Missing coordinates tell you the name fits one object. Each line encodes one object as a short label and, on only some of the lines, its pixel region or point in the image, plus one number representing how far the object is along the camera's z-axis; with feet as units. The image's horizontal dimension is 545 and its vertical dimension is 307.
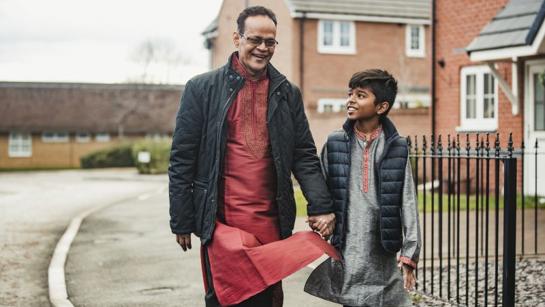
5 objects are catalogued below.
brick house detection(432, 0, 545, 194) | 48.91
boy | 14.23
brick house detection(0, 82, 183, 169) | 177.88
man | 14.02
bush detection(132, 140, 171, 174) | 123.85
